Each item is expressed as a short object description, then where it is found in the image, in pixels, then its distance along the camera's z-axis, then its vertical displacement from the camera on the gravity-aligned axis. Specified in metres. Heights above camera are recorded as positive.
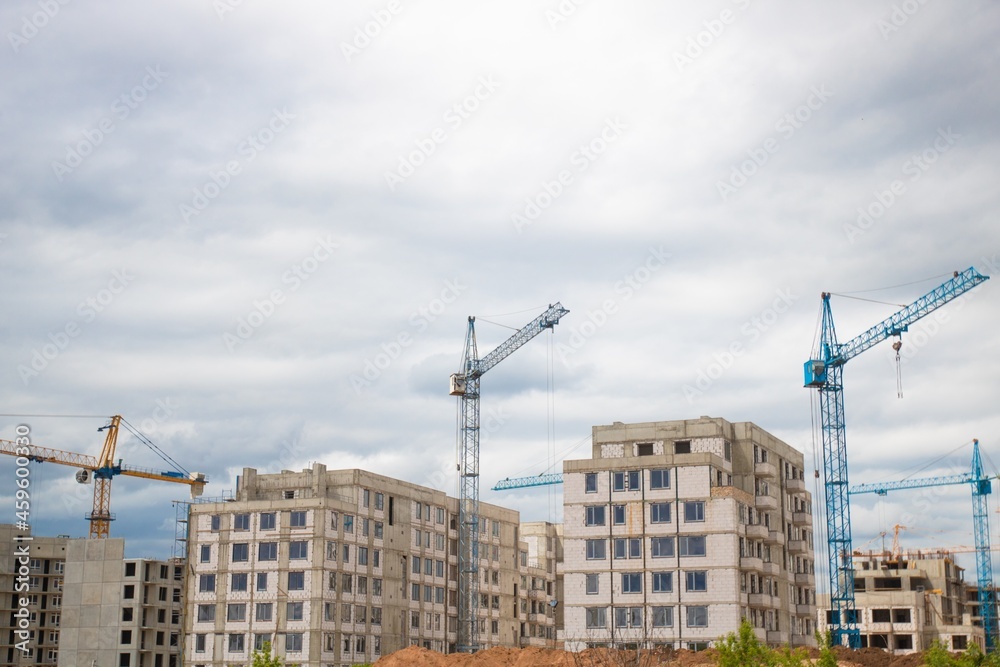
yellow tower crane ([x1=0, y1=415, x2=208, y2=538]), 179.12 +16.48
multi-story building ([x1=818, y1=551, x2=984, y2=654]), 168.50 -2.25
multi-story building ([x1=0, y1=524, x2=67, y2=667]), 162.50 -1.30
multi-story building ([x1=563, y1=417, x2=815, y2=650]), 97.12 +4.25
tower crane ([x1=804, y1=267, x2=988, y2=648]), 140.62 +16.51
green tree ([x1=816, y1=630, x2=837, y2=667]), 64.62 -3.46
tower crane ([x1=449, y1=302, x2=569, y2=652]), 138.00 +12.67
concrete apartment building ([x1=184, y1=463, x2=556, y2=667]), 114.19 +1.64
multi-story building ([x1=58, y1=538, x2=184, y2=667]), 136.12 -2.72
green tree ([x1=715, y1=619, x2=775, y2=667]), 56.91 -2.97
